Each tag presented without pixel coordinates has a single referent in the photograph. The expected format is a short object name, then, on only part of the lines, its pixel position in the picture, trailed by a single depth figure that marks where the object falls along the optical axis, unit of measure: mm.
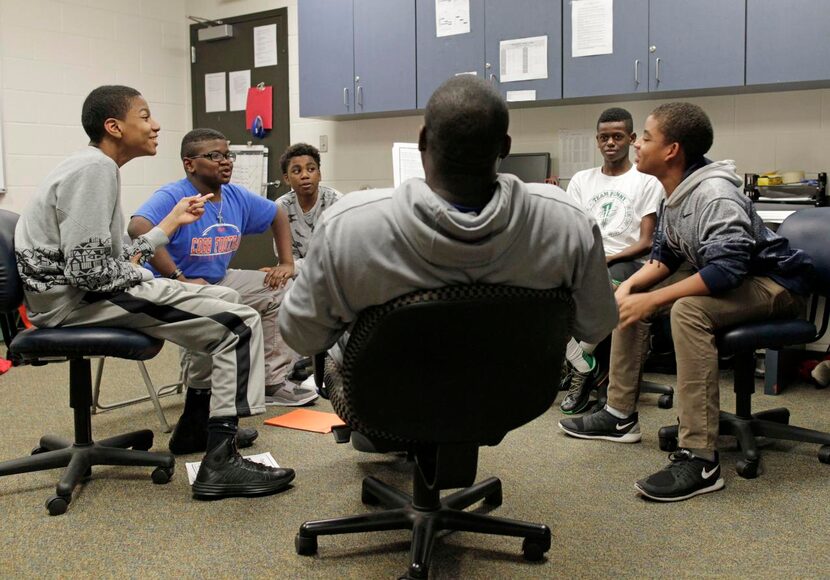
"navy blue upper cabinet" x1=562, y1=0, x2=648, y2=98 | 3689
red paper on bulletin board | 5285
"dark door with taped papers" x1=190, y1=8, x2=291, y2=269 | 5191
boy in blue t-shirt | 2535
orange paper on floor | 2779
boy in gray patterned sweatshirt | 2039
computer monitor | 4180
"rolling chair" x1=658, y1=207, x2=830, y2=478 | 2172
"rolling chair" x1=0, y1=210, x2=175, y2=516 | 2064
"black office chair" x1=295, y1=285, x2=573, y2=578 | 1320
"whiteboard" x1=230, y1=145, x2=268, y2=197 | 5270
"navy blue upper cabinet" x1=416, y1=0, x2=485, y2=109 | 4133
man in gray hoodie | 1294
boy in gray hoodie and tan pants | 2119
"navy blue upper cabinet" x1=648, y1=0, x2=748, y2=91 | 3488
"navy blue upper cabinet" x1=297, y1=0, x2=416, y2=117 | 4387
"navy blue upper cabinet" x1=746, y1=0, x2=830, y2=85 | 3322
